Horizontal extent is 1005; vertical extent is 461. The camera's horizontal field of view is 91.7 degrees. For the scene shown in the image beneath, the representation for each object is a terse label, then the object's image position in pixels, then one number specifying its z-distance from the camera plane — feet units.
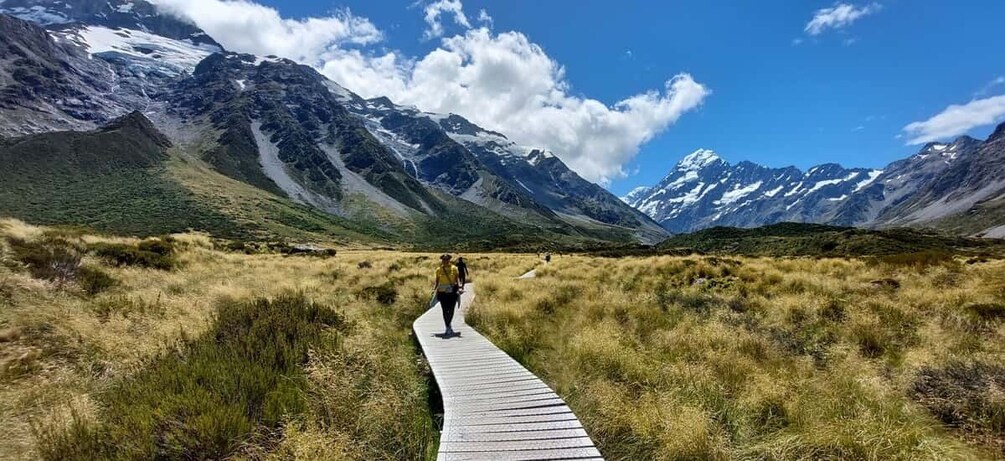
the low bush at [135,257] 64.69
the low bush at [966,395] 21.39
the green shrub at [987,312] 37.19
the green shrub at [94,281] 46.70
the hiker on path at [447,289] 42.91
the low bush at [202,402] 17.01
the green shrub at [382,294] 63.96
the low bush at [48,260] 46.68
